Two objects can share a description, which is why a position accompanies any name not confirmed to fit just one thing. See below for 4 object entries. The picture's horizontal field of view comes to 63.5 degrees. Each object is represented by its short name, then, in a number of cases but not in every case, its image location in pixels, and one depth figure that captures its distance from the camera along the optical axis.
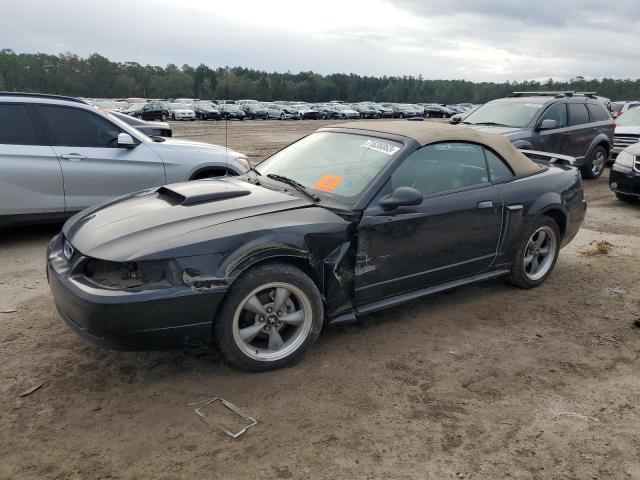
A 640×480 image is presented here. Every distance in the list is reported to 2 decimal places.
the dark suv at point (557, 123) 9.57
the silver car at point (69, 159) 5.77
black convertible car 3.02
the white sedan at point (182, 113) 39.62
